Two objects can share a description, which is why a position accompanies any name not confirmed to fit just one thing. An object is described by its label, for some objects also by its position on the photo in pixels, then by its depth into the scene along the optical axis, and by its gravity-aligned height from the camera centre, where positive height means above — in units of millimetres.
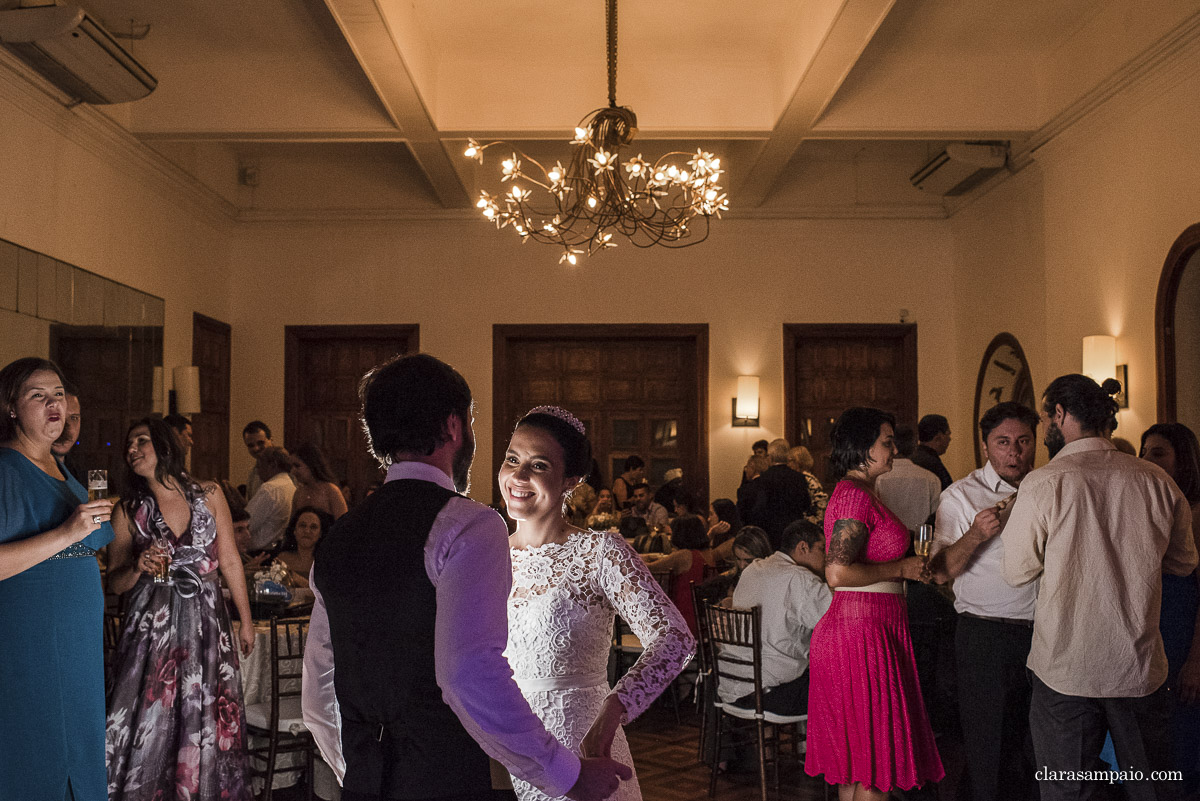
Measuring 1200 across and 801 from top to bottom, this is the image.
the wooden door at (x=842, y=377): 10867 +523
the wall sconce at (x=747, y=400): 10625 +273
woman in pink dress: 3439 -766
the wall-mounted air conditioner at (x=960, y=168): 8938 +2324
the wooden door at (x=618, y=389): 10977 +406
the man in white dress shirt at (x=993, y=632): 3615 -734
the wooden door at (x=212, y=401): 9797 +271
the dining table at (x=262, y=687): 4660 -1178
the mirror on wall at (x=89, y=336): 6441 +649
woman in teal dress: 3264 -604
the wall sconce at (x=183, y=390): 8773 +325
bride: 2143 -359
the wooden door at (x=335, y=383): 10797 +473
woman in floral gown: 3877 -833
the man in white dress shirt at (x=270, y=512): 7223 -593
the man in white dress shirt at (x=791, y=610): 4531 -819
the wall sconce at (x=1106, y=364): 7059 +429
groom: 1519 -339
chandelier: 5910 +1476
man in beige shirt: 3145 -571
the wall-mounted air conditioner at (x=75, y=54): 5746 +2204
